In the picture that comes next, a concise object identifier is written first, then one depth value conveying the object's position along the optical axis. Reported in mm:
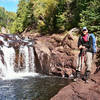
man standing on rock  5462
